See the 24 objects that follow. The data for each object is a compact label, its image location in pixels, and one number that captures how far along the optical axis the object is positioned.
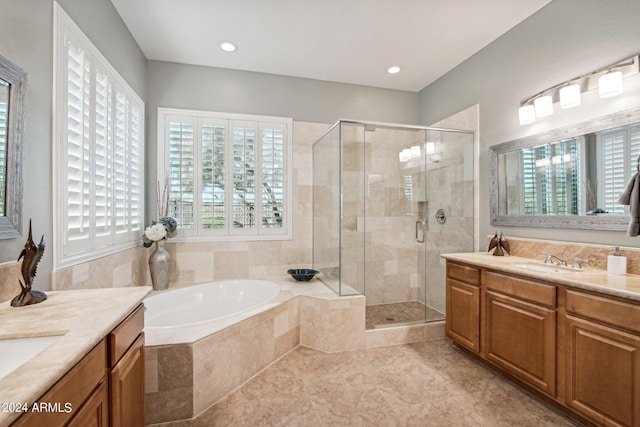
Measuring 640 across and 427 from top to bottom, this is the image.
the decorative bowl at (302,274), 3.17
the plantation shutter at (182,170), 3.17
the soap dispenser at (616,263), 1.79
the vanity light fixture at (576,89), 1.86
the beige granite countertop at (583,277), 1.50
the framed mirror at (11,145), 1.24
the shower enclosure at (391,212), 2.95
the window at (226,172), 3.19
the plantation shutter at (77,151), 1.74
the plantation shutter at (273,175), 3.42
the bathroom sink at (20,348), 0.90
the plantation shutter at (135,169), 2.70
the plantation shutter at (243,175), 3.34
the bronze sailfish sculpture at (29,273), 1.21
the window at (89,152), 1.67
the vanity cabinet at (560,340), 1.46
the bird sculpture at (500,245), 2.63
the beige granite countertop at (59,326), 0.65
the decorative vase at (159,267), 2.86
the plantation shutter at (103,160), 2.07
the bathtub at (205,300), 2.71
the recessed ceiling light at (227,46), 2.83
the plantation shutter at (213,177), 3.25
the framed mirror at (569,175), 1.90
